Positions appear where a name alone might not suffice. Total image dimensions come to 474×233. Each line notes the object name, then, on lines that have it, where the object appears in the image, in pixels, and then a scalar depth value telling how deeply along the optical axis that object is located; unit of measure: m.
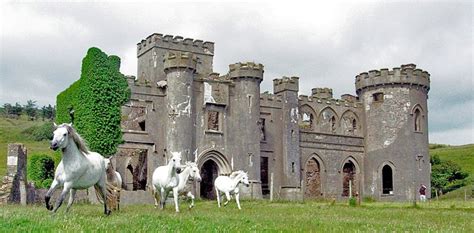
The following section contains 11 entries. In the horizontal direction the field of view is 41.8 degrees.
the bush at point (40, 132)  92.81
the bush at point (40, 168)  49.69
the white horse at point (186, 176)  23.80
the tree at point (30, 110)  122.90
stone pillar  27.62
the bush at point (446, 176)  69.75
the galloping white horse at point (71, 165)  14.51
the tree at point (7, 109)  121.03
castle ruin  46.00
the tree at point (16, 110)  122.85
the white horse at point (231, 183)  30.47
